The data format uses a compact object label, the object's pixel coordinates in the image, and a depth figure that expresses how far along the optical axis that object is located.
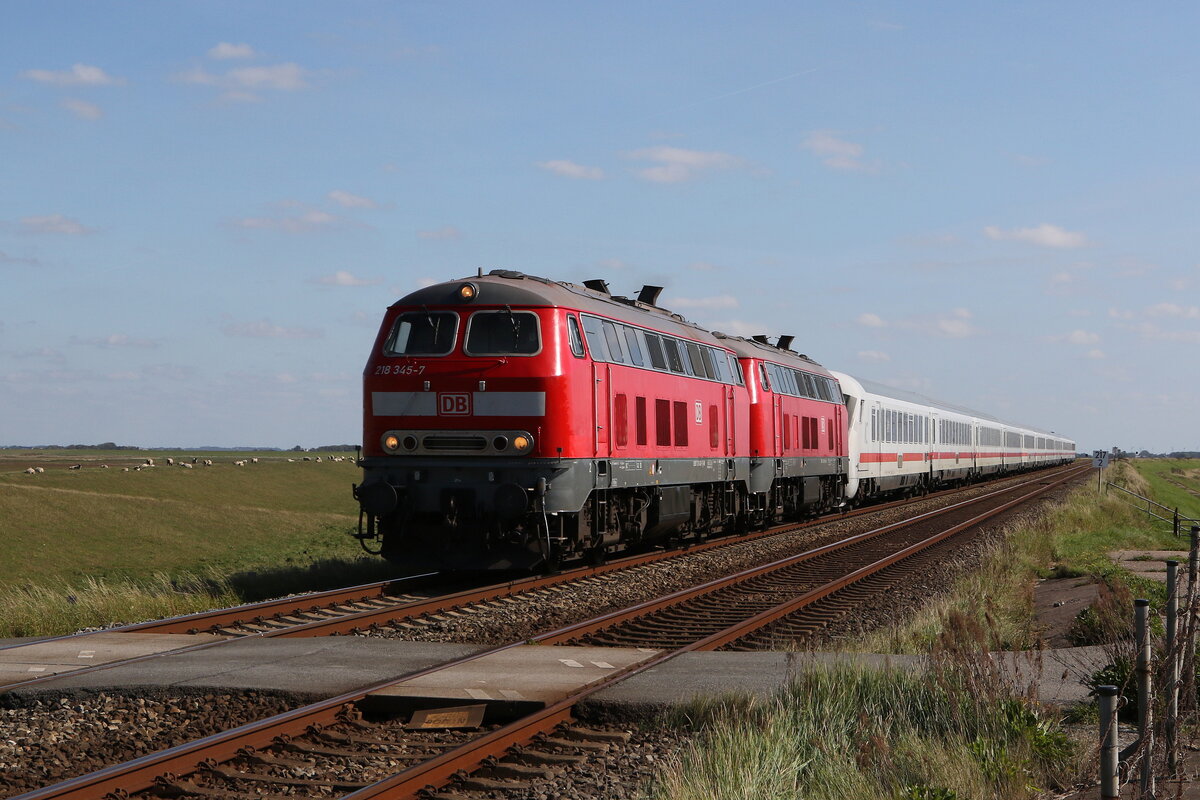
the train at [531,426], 15.55
